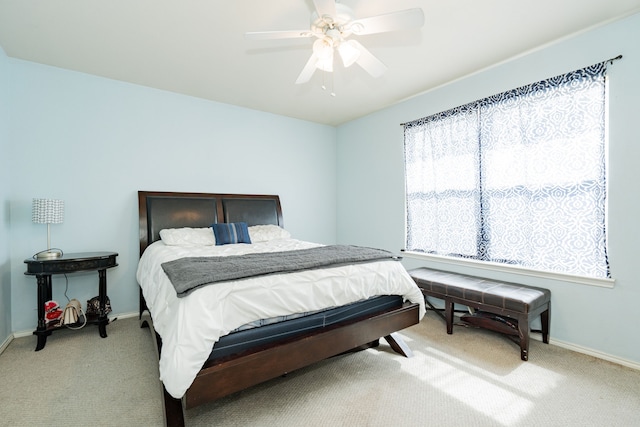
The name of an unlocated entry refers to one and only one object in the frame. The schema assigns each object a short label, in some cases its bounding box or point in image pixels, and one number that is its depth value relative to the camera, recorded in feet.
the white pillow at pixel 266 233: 11.84
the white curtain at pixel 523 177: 7.74
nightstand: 8.16
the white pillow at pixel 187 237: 10.14
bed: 4.56
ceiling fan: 5.57
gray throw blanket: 5.18
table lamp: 8.64
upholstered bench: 7.55
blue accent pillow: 10.85
